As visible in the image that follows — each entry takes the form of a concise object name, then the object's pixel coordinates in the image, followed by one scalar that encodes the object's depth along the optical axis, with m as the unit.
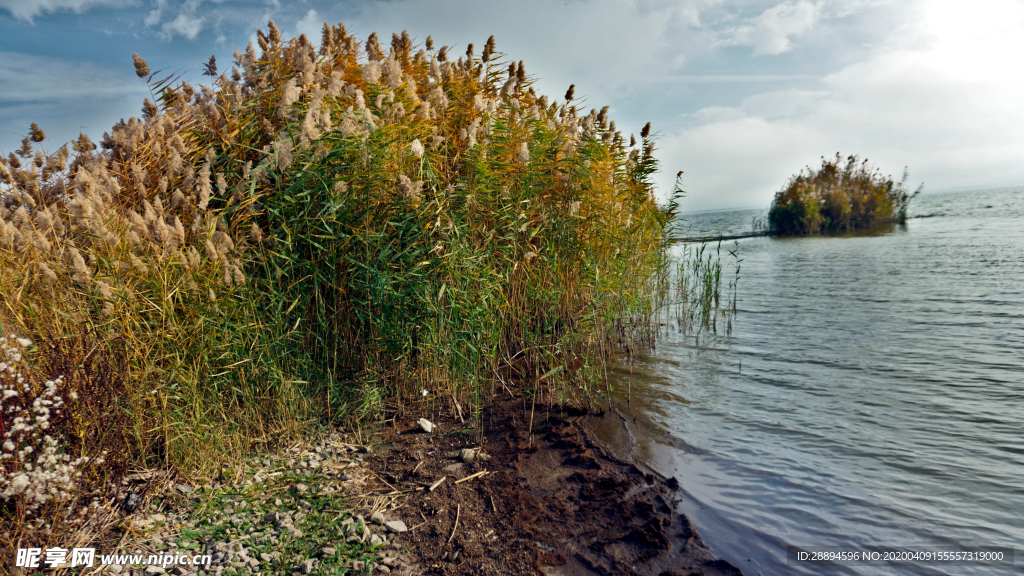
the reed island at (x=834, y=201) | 26.77
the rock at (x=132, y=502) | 3.28
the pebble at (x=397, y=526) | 3.39
